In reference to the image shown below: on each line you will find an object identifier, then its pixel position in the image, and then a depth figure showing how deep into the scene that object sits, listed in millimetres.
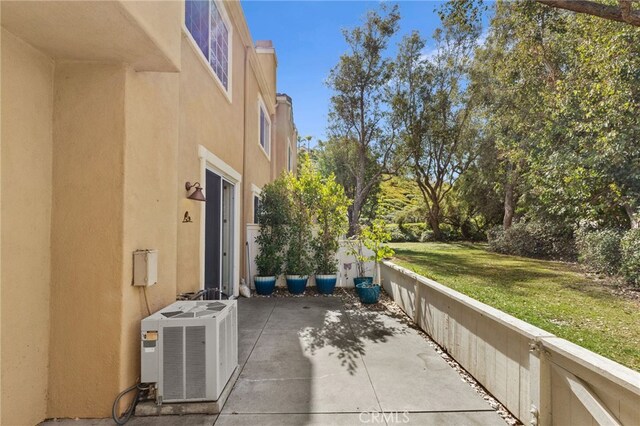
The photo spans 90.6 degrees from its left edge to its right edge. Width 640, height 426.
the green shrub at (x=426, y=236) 26344
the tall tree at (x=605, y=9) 4898
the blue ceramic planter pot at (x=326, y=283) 8016
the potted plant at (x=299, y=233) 8039
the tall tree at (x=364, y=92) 15836
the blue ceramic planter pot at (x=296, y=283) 7988
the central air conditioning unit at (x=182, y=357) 2969
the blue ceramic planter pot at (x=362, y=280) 7551
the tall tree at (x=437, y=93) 17797
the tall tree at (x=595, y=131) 7633
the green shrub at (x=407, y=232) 27277
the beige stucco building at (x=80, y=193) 2443
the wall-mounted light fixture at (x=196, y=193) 4598
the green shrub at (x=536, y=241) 14531
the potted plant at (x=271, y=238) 7926
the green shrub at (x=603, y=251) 9352
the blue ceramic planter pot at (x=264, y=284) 7828
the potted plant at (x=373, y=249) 7062
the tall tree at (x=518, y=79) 10328
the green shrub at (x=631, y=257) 8033
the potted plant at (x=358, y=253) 8118
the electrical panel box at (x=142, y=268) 3041
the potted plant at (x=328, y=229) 7996
